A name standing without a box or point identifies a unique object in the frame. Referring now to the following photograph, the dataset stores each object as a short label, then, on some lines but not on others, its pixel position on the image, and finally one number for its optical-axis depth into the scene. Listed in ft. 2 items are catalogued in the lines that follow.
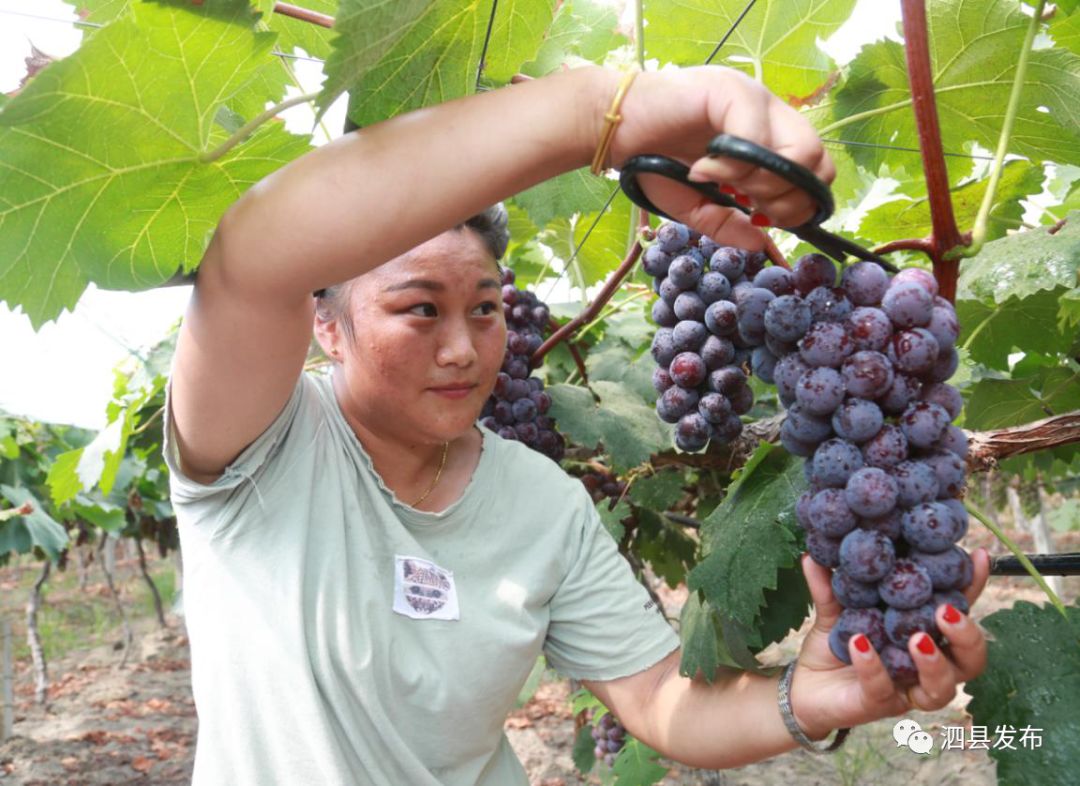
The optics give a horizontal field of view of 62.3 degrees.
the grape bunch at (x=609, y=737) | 10.29
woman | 2.52
